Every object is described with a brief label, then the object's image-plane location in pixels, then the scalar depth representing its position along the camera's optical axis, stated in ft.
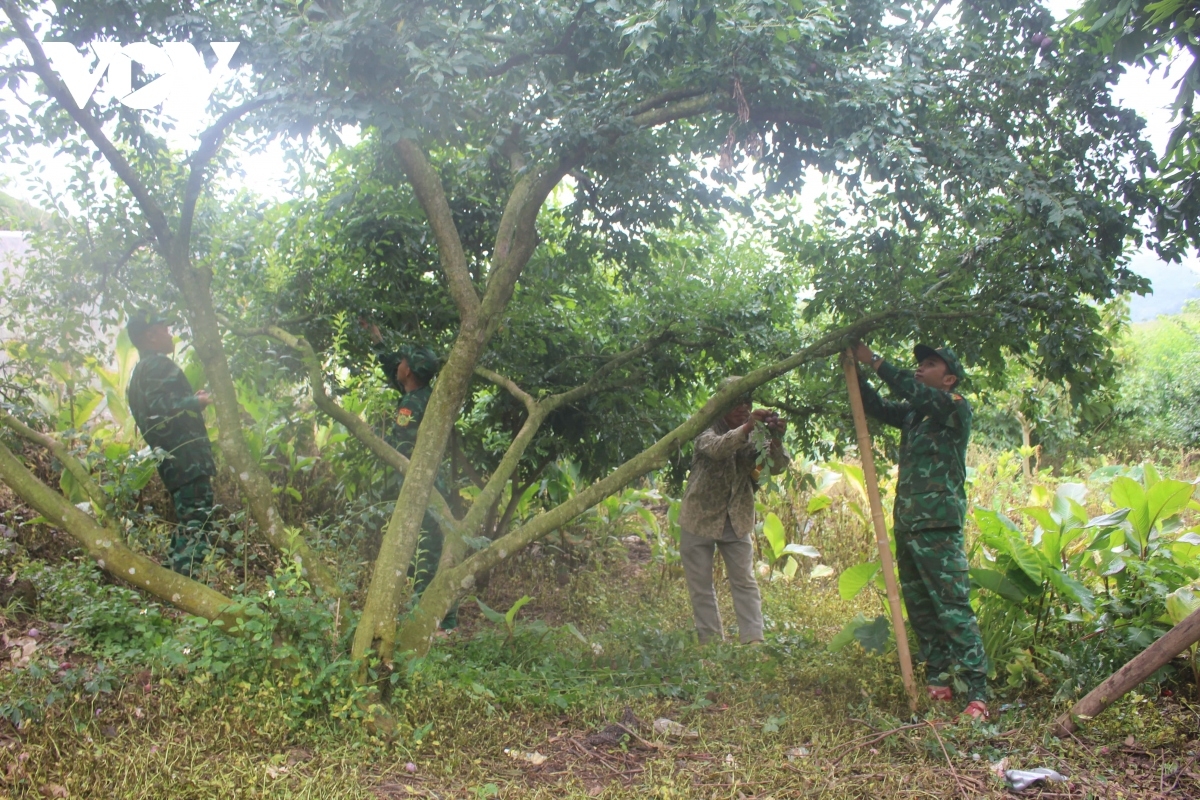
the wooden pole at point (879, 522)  13.53
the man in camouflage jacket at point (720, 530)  16.98
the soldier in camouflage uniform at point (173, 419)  18.03
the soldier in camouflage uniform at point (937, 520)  13.96
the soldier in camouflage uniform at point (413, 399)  17.58
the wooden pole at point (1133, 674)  11.02
